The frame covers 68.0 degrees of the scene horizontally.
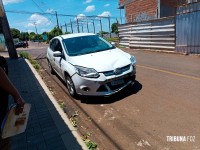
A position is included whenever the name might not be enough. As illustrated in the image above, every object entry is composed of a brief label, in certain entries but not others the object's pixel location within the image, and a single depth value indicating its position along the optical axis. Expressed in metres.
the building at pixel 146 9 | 14.58
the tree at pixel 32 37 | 80.31
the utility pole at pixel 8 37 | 10.59
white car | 3.80
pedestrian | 1.54
